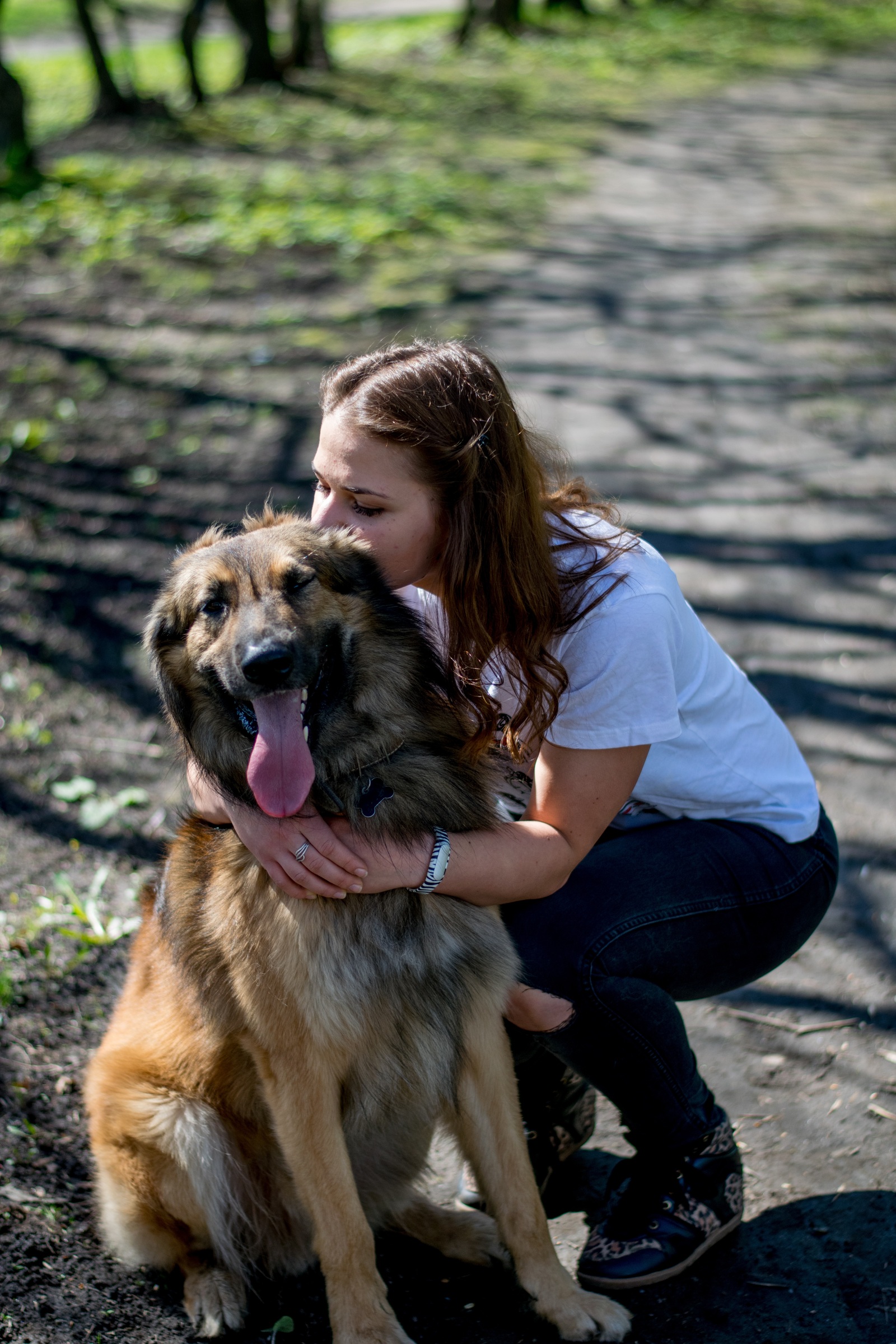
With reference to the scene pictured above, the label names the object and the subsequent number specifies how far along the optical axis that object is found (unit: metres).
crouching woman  2.29
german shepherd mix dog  2.27
